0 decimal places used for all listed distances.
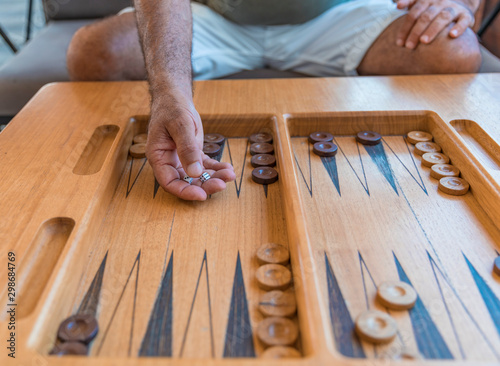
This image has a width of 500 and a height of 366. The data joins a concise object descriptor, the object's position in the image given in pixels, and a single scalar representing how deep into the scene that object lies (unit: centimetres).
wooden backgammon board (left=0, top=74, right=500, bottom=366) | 78
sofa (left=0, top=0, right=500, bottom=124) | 209
